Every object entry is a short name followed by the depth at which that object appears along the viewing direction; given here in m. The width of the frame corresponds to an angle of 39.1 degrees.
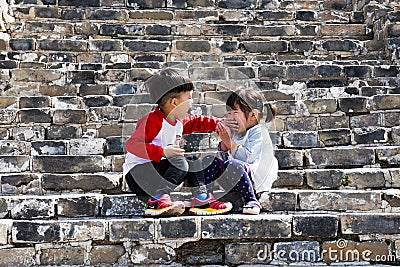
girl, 3.46
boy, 3.37
